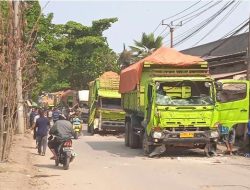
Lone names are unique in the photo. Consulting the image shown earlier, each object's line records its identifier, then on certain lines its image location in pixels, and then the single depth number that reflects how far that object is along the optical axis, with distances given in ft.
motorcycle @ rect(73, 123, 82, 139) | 87.51
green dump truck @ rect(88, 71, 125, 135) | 94.48
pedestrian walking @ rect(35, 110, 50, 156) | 57.41
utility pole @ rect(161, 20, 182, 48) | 132.96
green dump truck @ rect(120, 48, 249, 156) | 52.42
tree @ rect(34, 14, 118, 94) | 174.19
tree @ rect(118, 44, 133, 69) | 147.99
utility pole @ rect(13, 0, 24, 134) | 41.95
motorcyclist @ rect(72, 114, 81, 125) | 88.17
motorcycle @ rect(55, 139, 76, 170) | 43.74
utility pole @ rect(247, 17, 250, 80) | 58.59
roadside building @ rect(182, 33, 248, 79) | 79.88
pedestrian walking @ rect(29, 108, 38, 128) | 100.97
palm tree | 146.50
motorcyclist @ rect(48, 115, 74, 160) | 45.03
